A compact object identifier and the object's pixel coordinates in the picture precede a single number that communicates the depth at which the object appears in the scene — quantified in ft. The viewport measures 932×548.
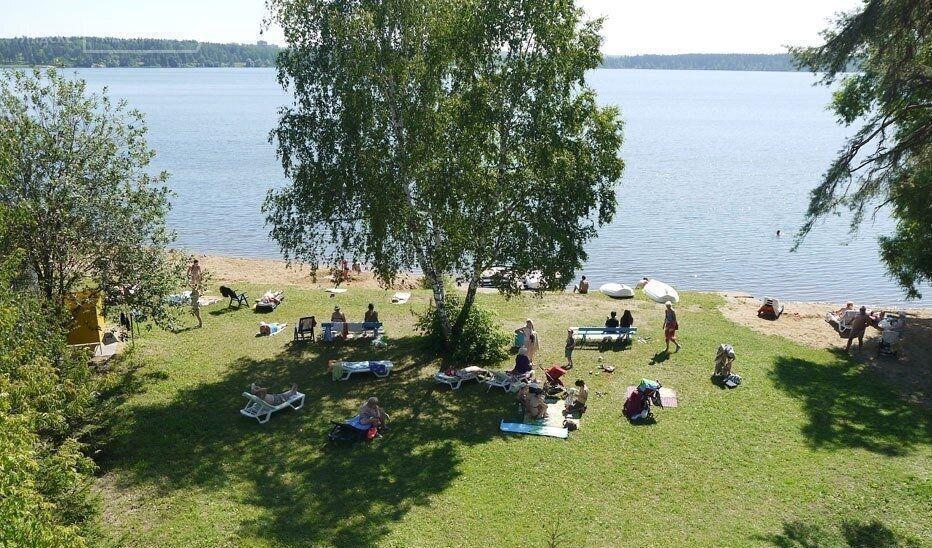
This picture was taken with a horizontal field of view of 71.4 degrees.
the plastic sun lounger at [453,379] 61.67
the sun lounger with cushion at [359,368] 62.59
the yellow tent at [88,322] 62.59
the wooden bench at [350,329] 73.51
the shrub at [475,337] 67.97
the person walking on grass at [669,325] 70.69
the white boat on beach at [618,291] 95.55
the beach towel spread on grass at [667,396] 58.29
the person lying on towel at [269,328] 76.18
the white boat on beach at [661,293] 90.22
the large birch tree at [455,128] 61.62
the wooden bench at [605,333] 73.61
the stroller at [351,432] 50.72
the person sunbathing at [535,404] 54.54
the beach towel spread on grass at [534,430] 52.14
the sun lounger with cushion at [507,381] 59.82
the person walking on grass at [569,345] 70.08
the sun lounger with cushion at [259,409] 54.21
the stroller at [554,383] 59.26
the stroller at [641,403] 55.06
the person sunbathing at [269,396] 55.62
